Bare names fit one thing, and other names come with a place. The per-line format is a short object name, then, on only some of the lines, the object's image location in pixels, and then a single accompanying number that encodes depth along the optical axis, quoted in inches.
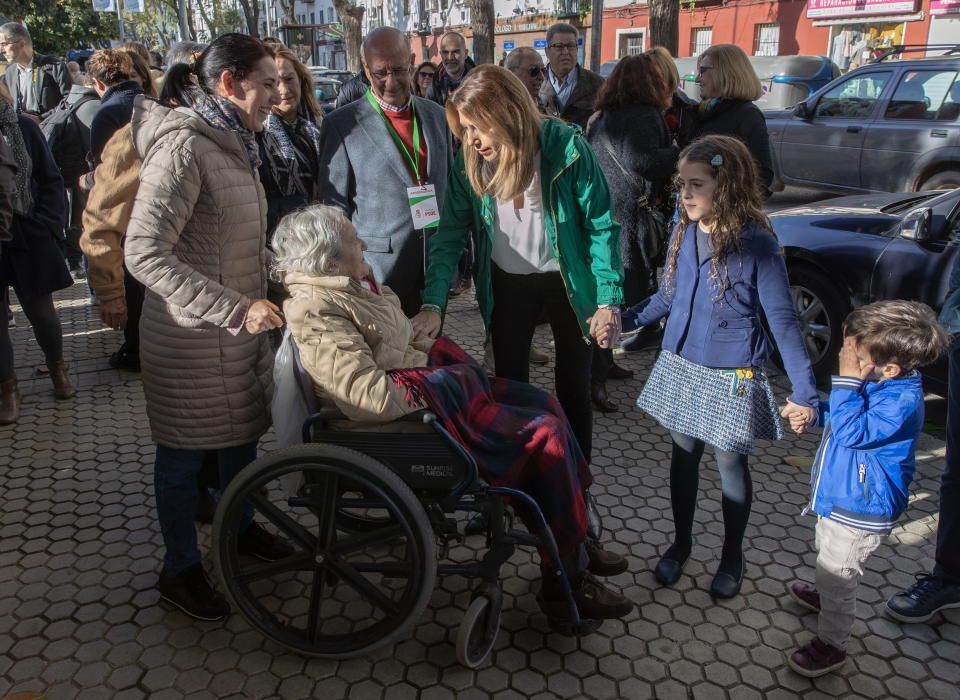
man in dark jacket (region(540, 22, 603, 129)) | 219.9
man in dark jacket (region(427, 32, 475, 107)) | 295.1
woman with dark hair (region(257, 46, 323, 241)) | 147.5
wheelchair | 91.2
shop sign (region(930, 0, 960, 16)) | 789.9
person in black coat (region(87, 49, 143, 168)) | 181.8
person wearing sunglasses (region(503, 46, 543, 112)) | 237.5
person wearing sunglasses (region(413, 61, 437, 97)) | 297.6
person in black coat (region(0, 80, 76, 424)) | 166.2
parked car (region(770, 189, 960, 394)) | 162.2
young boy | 90.6
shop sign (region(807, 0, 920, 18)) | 850.1
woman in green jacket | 110.9
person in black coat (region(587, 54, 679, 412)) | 167.3
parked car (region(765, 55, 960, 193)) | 338.0
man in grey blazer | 139.9
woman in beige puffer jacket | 93.6
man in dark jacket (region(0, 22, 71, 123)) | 281.3
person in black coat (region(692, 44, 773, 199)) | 174.1
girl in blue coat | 101.8
